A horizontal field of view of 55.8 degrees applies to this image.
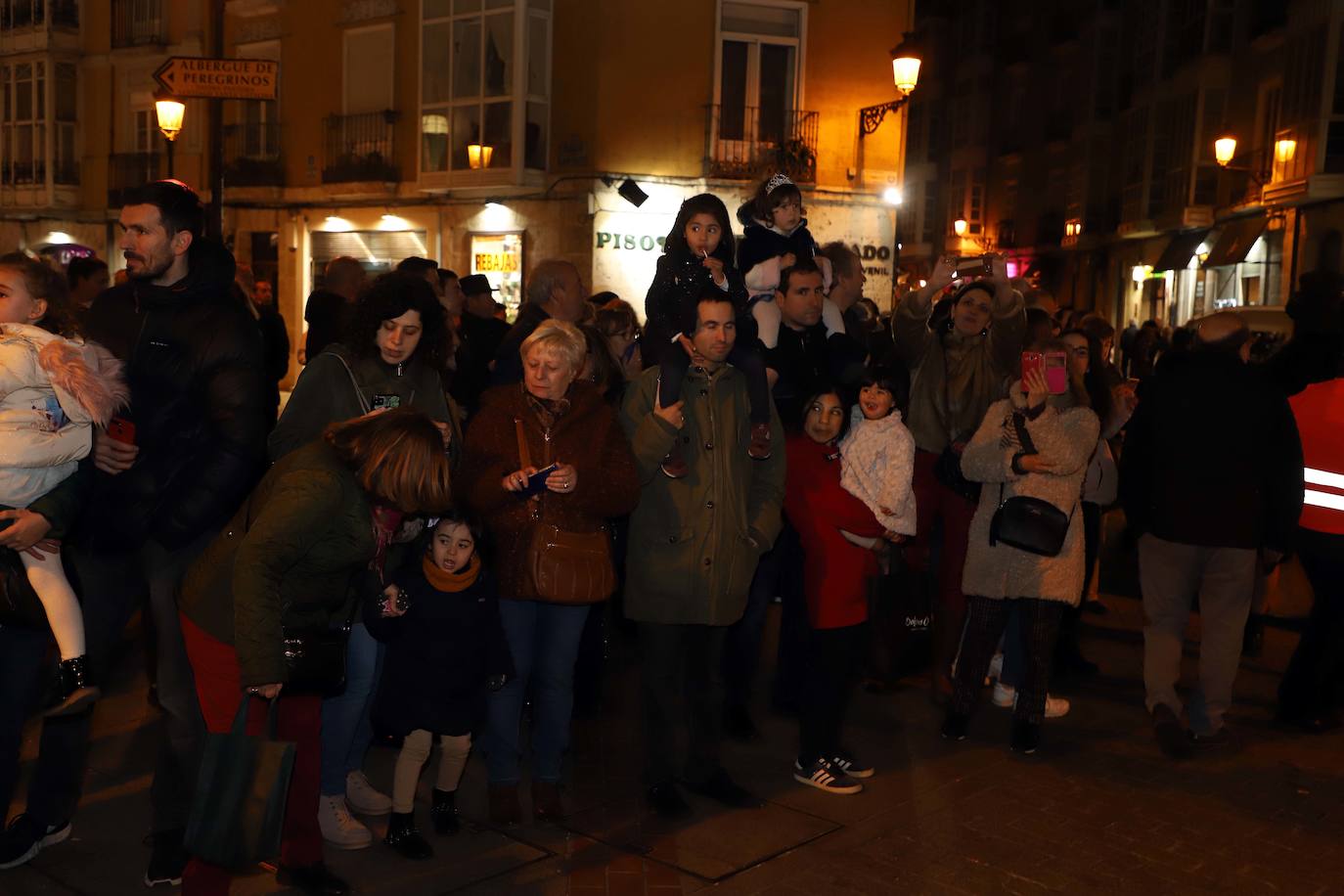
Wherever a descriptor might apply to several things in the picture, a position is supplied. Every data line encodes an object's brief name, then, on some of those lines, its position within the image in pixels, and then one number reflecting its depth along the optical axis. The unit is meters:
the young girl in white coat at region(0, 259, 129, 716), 3.97
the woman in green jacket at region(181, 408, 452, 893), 3.78
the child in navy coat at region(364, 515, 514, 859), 4.55
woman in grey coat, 5.92
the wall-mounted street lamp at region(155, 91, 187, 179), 14.92
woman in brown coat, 4.73
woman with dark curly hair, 4.66
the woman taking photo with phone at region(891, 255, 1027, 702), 6.68
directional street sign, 9.91
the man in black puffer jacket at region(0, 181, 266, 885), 4.21
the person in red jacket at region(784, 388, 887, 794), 5.41
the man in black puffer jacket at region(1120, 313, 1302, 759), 6.01
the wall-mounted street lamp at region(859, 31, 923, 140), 18.55
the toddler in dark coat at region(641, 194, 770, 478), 5.29
